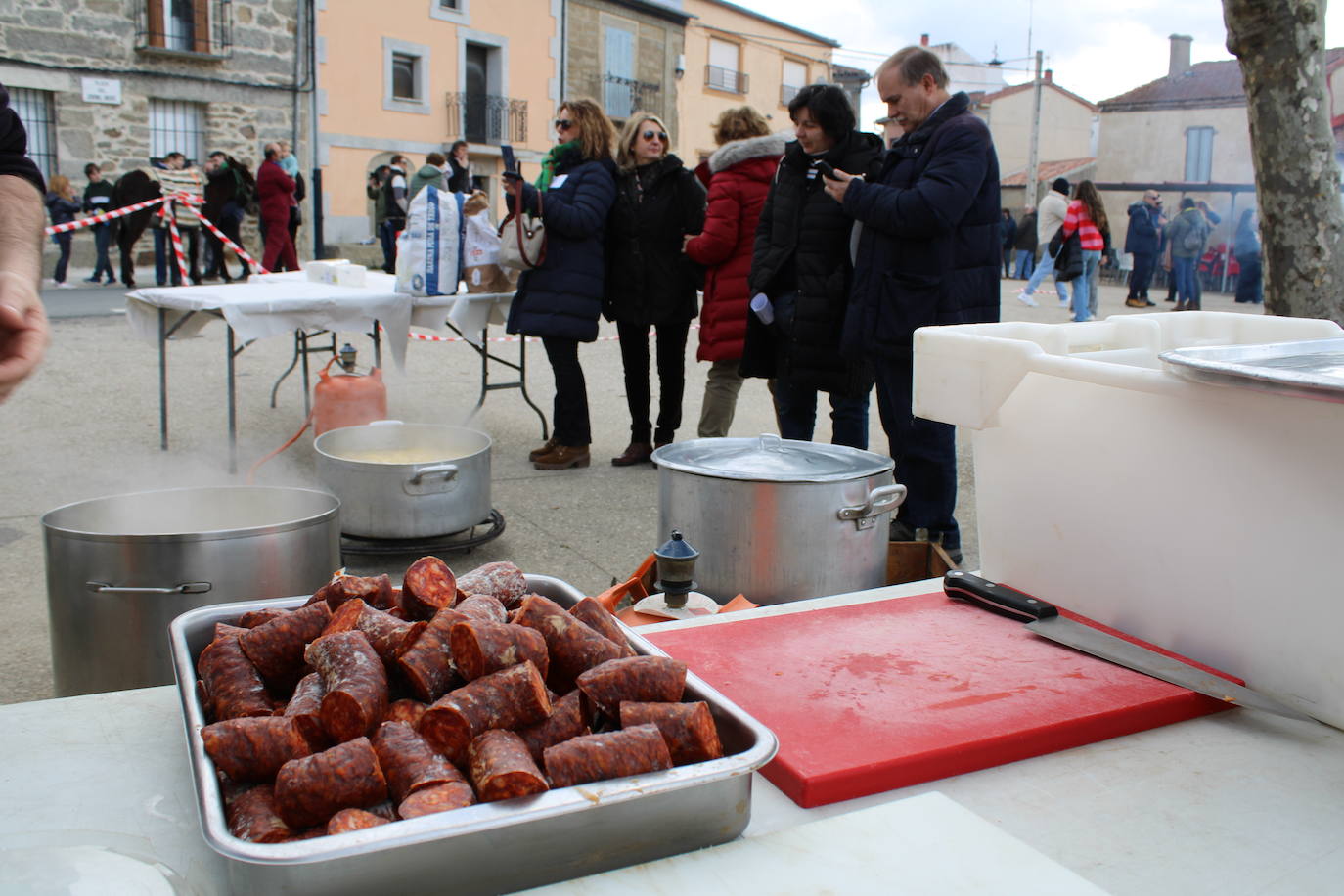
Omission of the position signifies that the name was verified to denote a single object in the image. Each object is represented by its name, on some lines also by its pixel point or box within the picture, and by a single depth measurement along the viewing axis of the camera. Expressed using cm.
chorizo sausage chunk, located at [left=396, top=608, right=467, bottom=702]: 113
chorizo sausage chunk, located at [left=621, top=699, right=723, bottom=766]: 108
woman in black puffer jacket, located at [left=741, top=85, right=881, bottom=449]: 403
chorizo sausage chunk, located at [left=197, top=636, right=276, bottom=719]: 115
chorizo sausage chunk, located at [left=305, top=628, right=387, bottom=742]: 107
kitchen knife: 139
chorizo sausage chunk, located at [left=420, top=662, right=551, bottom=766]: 106
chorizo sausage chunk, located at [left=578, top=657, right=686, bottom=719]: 114
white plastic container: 133
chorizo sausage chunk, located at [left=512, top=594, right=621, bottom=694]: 122
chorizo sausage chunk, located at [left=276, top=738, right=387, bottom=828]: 98
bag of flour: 518
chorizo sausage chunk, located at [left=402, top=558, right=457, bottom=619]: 130
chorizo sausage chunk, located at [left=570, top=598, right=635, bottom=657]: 131
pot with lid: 208
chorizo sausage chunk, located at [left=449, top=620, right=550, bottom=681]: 112
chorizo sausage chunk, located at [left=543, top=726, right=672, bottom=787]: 101
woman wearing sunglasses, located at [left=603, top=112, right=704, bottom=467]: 512
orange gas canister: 523
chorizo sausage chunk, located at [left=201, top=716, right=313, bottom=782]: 105
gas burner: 381
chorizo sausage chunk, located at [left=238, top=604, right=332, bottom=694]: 125
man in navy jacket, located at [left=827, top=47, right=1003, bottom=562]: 346
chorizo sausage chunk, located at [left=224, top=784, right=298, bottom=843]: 95
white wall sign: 1820
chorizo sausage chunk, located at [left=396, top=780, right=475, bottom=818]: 96
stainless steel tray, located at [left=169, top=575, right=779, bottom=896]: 89
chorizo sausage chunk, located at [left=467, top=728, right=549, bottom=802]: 97
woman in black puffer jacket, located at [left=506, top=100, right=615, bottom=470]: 498
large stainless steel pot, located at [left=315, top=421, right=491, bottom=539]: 365
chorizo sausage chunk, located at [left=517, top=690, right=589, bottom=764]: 108
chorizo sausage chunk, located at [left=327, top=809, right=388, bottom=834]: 95
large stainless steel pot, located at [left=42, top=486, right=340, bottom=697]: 210
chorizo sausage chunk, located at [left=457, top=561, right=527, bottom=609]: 140
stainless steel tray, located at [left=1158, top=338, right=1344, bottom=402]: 117
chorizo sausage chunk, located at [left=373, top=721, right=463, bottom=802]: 100
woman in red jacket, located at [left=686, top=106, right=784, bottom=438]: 477
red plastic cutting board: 124
